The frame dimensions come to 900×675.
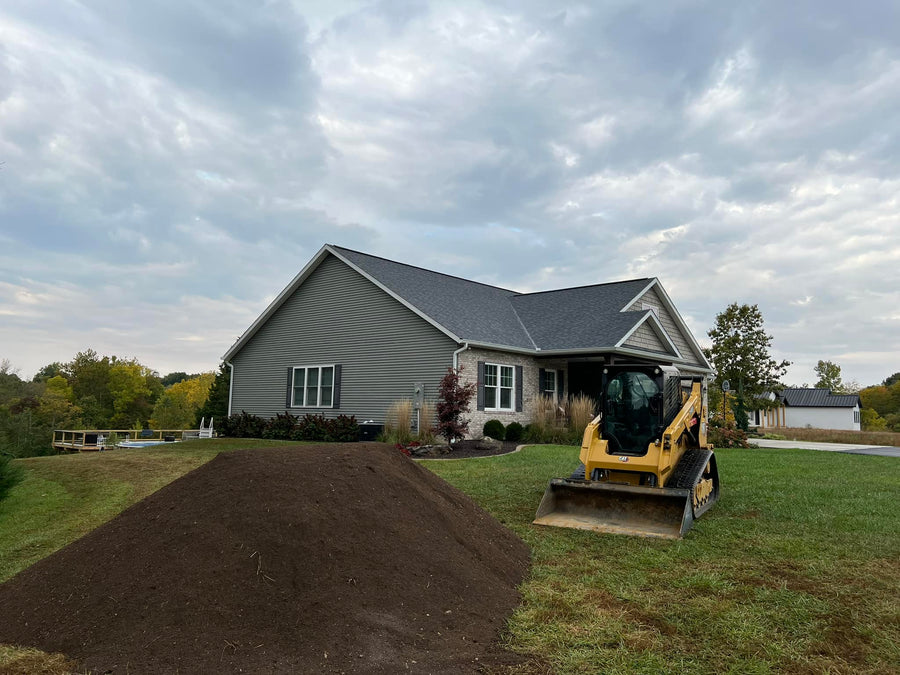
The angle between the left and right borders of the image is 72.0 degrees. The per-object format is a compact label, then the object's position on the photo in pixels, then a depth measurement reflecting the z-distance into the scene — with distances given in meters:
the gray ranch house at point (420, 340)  17.94
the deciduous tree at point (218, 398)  28.72
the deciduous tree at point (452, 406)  15.70
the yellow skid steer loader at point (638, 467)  6.86
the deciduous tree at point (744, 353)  34.34
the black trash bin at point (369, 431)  17.86
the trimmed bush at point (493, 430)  17.34
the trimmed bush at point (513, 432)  17.88
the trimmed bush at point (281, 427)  19.77
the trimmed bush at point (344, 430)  17.83
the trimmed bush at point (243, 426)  21.00
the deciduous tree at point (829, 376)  70.31
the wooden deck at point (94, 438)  23.51
